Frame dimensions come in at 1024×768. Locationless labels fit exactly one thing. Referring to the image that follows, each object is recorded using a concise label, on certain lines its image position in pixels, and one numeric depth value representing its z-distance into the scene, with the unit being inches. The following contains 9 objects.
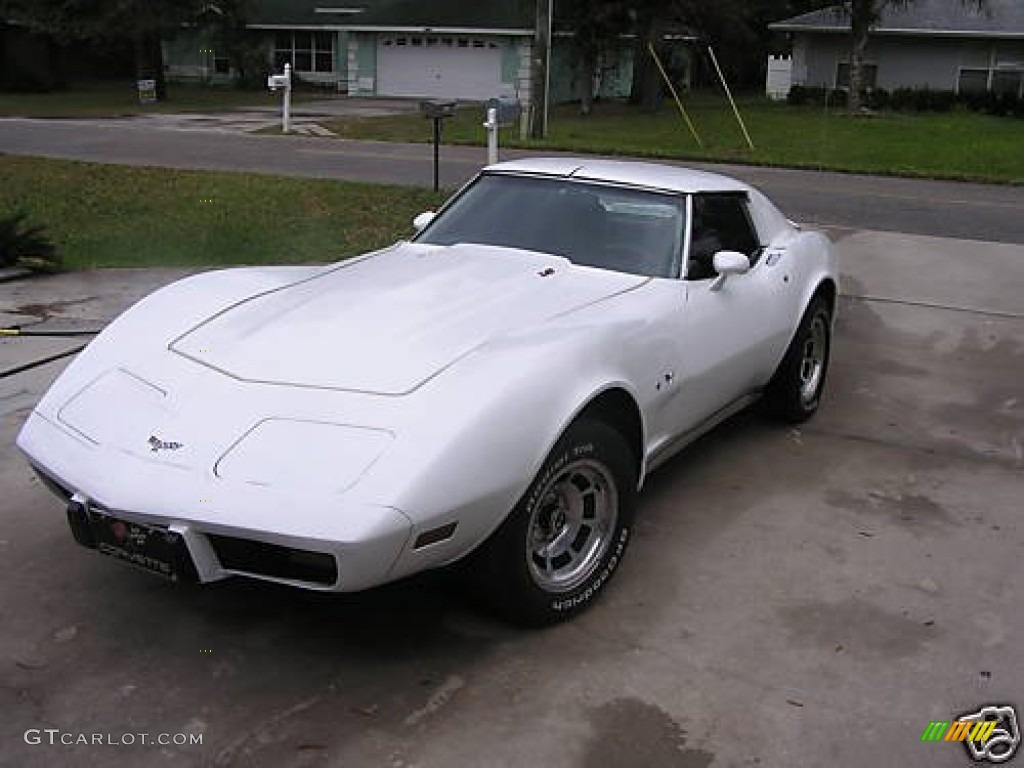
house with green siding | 1546.5
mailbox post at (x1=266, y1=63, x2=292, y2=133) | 884.6
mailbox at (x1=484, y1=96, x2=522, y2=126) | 610.6
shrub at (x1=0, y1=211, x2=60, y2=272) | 345.5
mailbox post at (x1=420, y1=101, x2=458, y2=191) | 476.1
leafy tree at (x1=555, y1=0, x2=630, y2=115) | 1266.0
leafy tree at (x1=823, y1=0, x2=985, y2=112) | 1153.4
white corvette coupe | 120.2
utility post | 876.6
